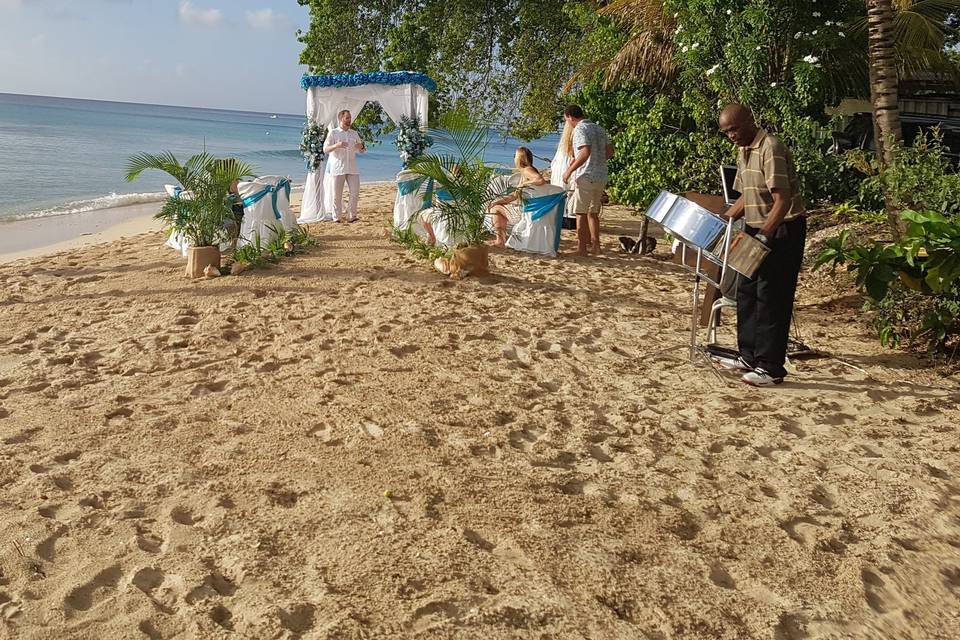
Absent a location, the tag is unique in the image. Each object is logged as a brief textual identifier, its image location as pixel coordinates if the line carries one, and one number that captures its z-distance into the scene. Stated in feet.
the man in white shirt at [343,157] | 33.06
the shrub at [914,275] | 15.24
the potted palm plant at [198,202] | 22.67
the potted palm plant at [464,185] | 22.22
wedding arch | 35.47
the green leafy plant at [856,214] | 25.03
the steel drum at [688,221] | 13.43
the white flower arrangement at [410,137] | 35.91
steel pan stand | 14.17
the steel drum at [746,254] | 13.58
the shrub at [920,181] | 17.93
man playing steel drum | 13.75
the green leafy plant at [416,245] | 24.31
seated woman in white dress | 26.66
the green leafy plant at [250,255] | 23.45
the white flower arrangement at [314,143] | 36.01
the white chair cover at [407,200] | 27.81
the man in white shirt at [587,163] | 24.85
